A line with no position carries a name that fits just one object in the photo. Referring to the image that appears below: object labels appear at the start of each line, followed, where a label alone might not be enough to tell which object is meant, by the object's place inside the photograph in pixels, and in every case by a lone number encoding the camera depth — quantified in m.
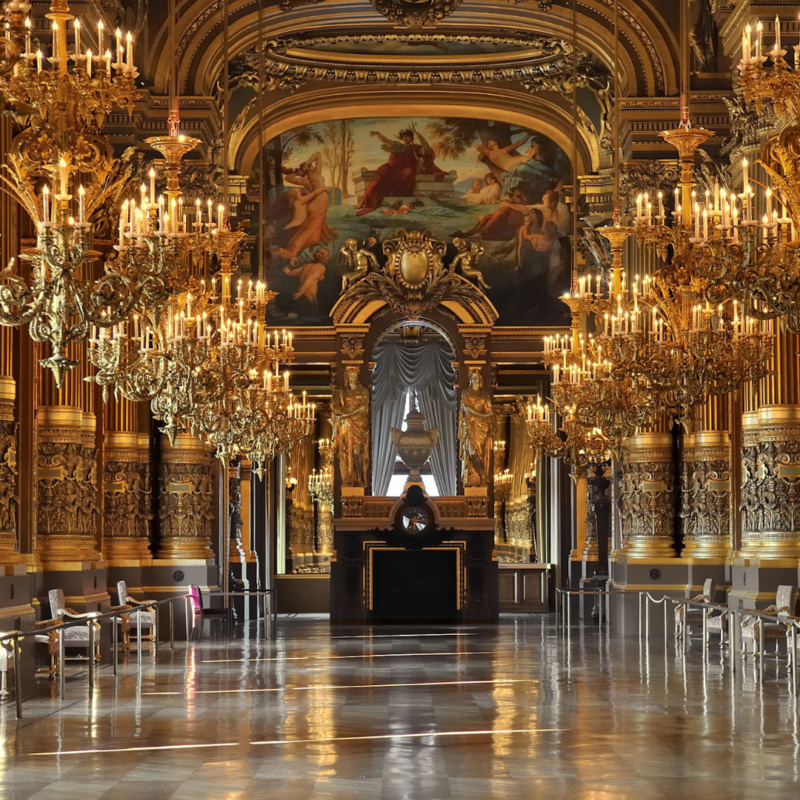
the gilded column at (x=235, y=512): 34.47
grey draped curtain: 37.56
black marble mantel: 33.19
